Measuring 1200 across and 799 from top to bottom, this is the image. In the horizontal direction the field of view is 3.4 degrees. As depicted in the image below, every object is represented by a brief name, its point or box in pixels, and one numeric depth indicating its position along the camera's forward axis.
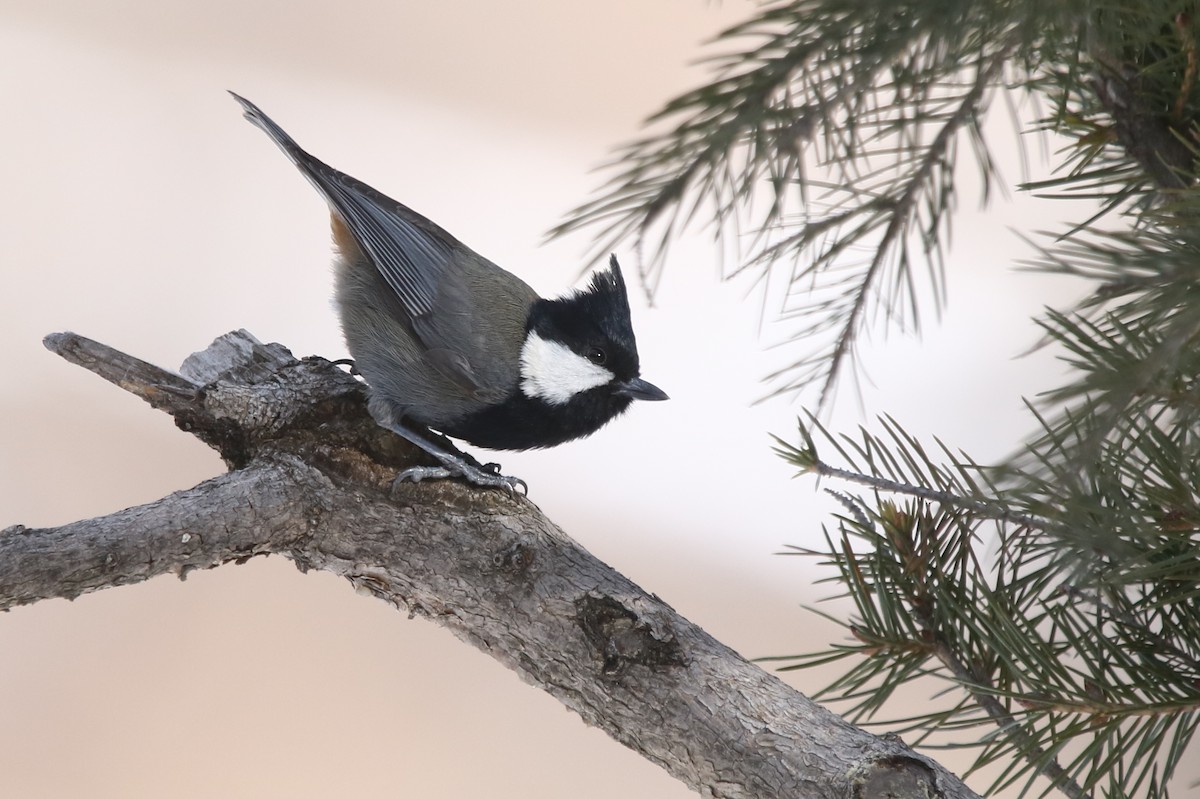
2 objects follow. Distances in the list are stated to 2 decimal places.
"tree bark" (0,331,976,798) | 3.97
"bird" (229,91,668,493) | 4.03
